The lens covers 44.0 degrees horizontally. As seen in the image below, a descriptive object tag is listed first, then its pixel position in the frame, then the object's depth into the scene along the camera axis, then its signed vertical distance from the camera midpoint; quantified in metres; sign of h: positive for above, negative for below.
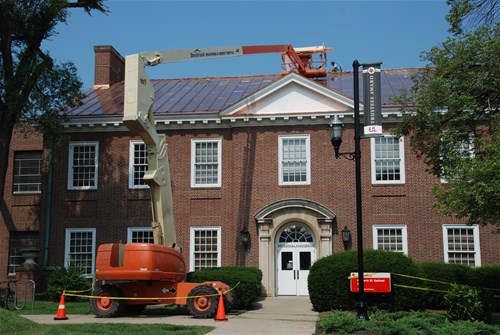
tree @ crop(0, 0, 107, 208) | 21.89 +6.54
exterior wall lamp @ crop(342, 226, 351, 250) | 23.50 +0.45
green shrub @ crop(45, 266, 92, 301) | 23.22 -1.24
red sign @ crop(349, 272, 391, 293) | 16.52 -0.89
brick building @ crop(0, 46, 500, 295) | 23.89 +2.36
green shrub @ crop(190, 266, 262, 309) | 19.02 -0.97
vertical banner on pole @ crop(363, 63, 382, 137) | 14.66 +3.55
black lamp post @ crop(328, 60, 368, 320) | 14.09 +2.13
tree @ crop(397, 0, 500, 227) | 14.00 +3.32
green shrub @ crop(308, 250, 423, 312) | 18.28 -0.91
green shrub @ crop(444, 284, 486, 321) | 14.84 -1.31
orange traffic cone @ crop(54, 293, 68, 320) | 16.38 -1.69
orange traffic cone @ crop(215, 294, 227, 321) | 15.89 -1.64
